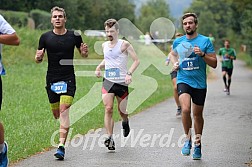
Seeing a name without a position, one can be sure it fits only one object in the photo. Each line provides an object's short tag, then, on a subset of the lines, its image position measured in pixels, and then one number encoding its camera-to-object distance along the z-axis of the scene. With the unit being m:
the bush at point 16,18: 44.34
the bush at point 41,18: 48.10
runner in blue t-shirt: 9.51
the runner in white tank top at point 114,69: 10.62
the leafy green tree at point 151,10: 95.00
